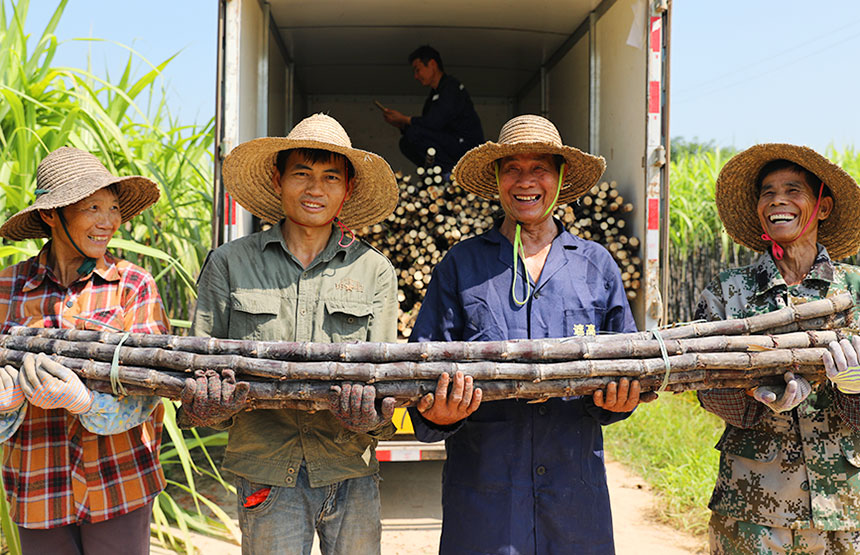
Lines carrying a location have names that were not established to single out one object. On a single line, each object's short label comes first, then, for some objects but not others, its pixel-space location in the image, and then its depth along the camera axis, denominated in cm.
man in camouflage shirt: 220
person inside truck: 563
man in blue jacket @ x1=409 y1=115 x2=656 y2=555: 212
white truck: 394
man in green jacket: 217
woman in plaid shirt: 224
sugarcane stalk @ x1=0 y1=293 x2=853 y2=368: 197
